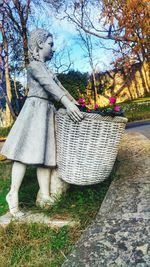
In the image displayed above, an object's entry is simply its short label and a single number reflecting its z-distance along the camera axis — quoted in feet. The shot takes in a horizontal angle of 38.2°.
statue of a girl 6.32
